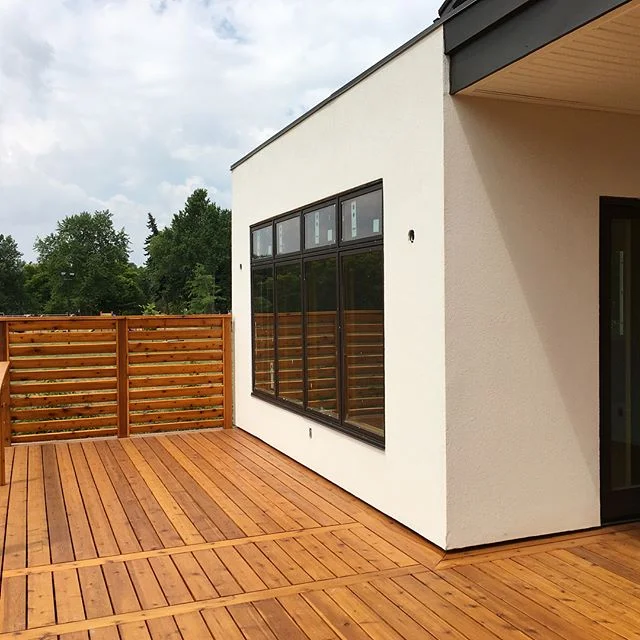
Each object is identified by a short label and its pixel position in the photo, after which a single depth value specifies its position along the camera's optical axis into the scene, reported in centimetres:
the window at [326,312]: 469
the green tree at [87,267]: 5597
